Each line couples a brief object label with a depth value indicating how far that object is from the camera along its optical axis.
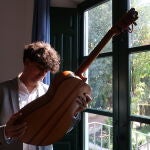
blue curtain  2.54
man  1.25
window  1.93
